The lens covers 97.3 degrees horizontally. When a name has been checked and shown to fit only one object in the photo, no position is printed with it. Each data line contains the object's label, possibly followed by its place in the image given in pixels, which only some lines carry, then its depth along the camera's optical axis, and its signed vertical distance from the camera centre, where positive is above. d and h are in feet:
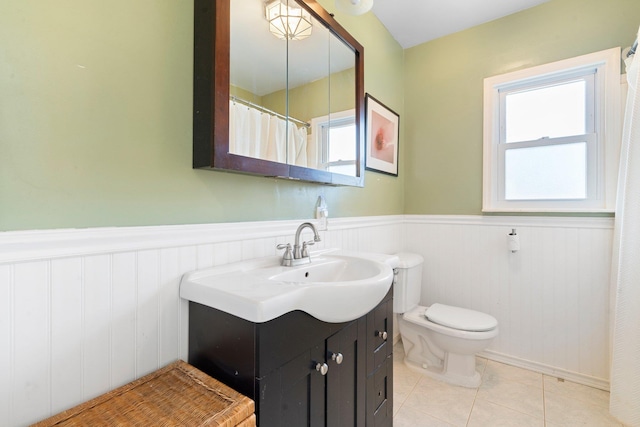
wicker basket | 1.95 -1.48
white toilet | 5.41 -2.44
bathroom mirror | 2.89 +1.51
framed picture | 6.16 +1.72
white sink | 2.28 -0.75
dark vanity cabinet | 2.25 -1.43
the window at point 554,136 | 5.44 +1.59
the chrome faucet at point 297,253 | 3.67 -0.59
